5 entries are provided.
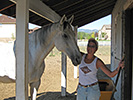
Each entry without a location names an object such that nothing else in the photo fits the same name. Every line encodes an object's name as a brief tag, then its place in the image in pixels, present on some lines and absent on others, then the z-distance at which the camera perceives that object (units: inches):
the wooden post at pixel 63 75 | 167.8
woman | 76.0
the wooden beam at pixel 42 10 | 78.9
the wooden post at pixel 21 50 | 60.3
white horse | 97.6
